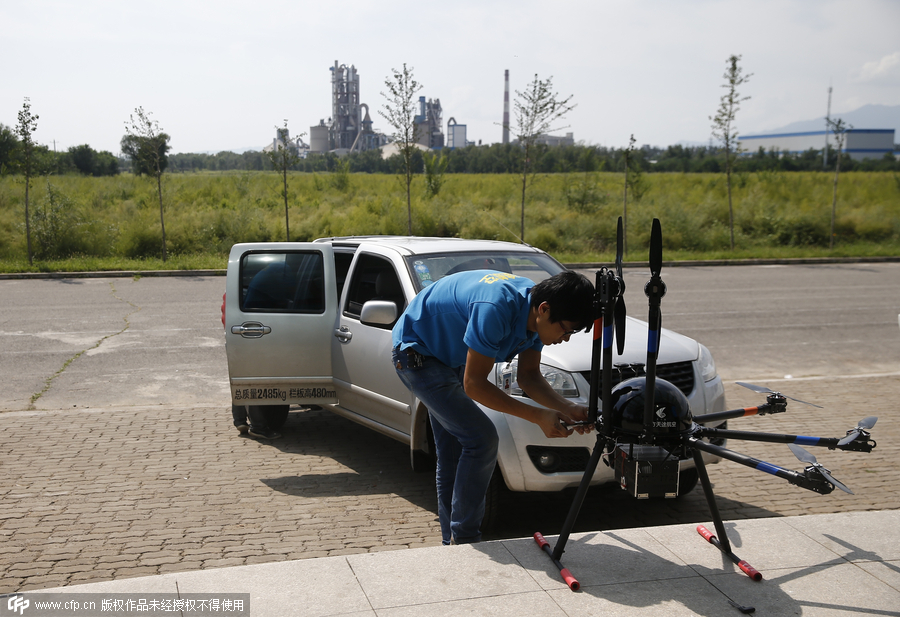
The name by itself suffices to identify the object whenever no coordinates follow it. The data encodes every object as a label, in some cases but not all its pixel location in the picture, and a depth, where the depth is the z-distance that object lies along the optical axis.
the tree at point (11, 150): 20.59
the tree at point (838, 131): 26.16
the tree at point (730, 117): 24.42
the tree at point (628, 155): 25.41
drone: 3.21
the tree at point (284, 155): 24.53
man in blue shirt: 3.45
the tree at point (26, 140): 20.50
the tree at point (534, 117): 24.95
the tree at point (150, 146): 22.88
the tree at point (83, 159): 77.00
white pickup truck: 4.93
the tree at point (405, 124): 24.77
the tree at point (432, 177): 35.97
